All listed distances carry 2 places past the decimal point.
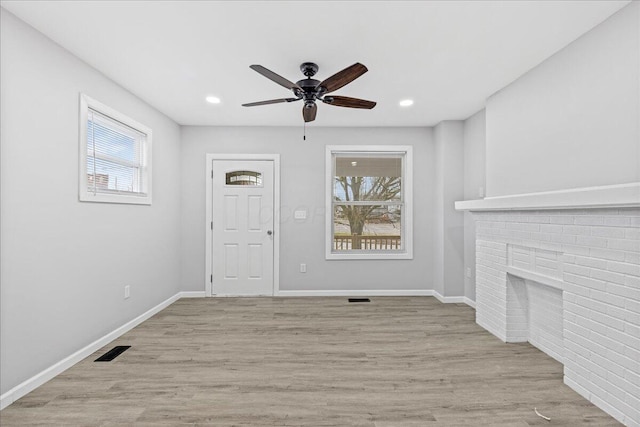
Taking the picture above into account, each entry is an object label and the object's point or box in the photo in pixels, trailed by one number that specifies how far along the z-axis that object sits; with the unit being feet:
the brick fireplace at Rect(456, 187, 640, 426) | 6.20
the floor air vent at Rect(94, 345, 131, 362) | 8.86
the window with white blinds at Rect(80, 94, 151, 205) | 9.00
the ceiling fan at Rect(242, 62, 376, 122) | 7.57
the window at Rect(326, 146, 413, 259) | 15.98
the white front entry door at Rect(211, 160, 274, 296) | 15.60
